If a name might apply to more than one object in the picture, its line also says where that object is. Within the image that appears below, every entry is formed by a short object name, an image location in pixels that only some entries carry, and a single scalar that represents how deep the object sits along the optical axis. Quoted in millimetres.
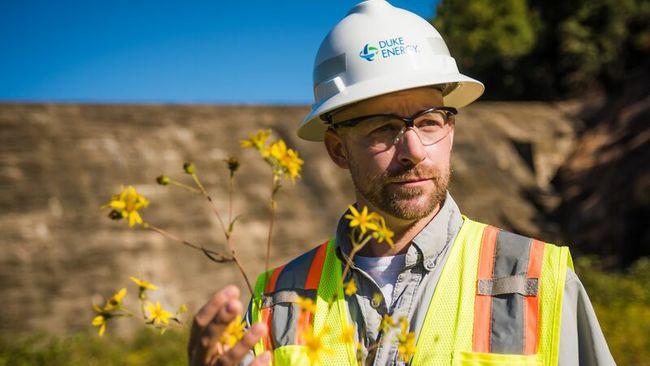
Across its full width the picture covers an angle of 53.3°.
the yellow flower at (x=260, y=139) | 1445
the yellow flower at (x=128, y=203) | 1383
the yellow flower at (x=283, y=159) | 1414
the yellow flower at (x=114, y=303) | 1255
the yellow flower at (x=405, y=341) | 1184
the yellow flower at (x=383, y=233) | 1252
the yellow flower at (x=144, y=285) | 1343
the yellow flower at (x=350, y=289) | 1268
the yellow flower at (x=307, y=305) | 1102
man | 1611
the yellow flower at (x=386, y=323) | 1212
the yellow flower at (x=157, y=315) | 1310
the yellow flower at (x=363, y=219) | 1318
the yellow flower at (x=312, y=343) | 1047
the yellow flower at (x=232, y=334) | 1138
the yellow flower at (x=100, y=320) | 1299
